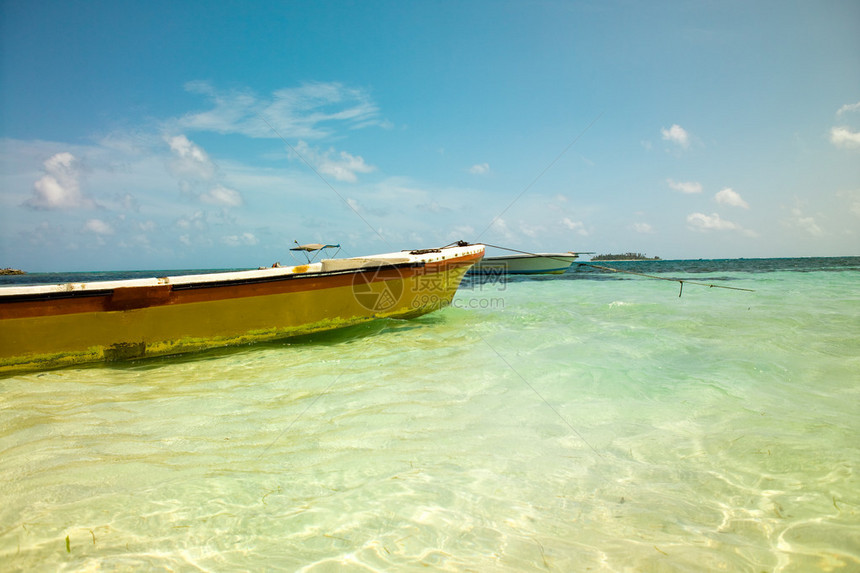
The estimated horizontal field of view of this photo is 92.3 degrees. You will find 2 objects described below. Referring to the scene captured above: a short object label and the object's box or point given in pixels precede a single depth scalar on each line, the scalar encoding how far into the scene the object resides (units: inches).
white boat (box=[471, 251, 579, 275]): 1048.2
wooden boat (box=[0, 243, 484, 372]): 179.0
